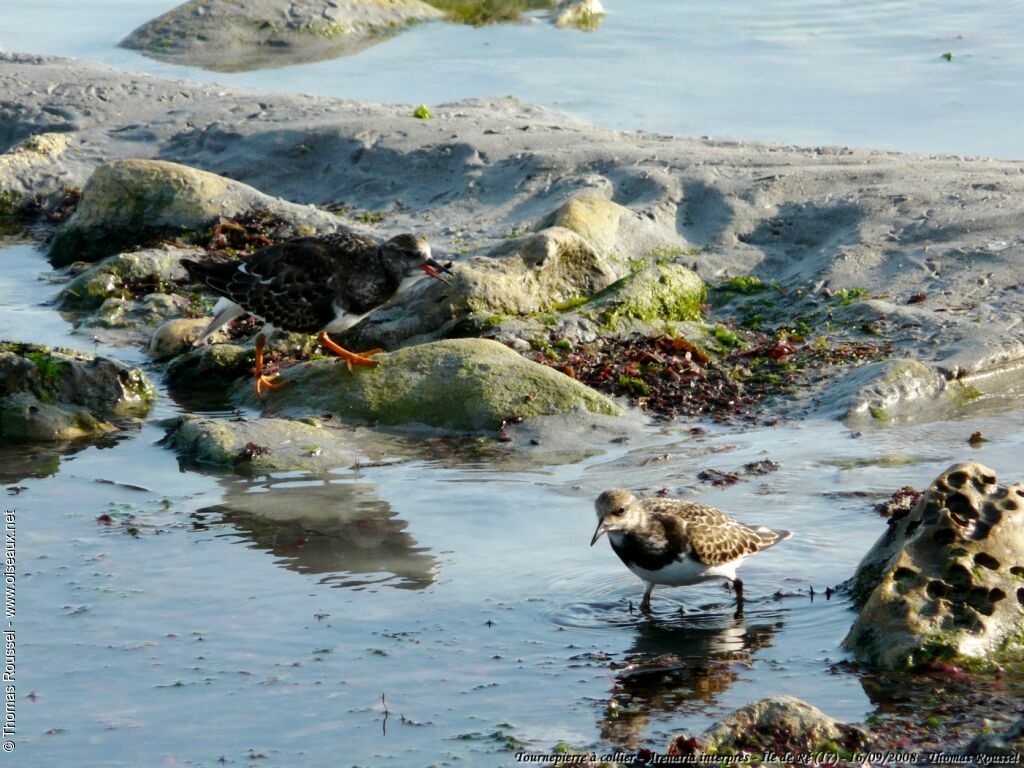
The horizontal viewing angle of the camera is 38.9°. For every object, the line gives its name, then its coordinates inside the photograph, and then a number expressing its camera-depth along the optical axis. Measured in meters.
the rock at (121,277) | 12.45
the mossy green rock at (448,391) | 9.45
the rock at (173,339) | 11.16
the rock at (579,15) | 23.44
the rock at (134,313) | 11.93
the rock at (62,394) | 9.30
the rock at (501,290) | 10.88
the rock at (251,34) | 21.45
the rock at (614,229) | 12.12
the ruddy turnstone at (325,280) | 9.76
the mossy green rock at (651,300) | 11.05
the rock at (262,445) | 8.59
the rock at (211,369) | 10.62
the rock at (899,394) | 9.55
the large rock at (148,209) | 13.55
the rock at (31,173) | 15.59
